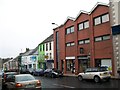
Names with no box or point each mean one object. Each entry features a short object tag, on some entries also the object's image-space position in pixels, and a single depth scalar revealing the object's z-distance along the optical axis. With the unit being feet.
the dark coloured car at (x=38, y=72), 75.14
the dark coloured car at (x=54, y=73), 61.28
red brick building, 57.03
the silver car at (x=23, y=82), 23.33
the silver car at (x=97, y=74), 39.81
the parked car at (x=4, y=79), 31.17
